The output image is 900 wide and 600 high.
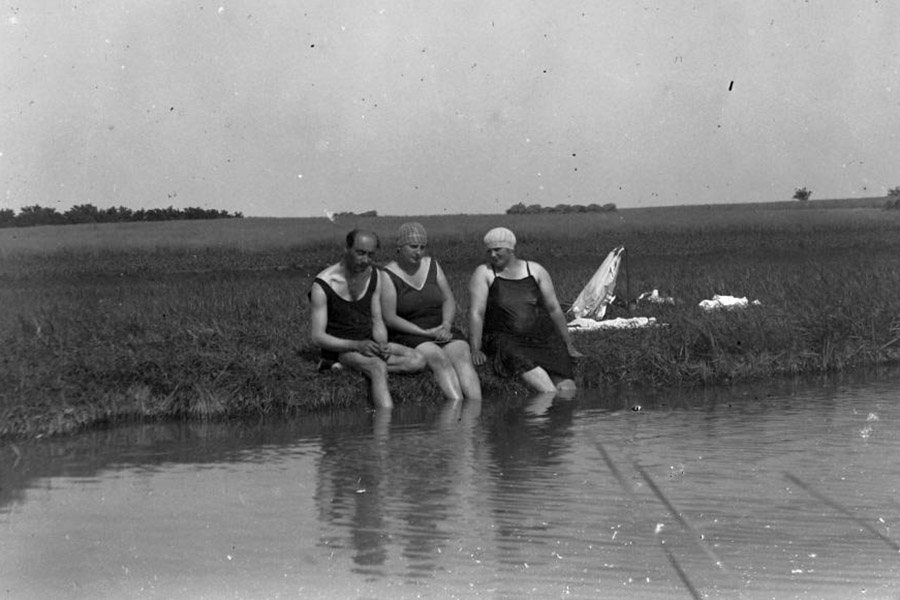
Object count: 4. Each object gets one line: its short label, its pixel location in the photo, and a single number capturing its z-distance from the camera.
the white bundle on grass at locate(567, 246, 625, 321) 14.92
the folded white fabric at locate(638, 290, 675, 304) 16.36
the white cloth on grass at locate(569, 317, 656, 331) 13.77
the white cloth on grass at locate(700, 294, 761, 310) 15.03
